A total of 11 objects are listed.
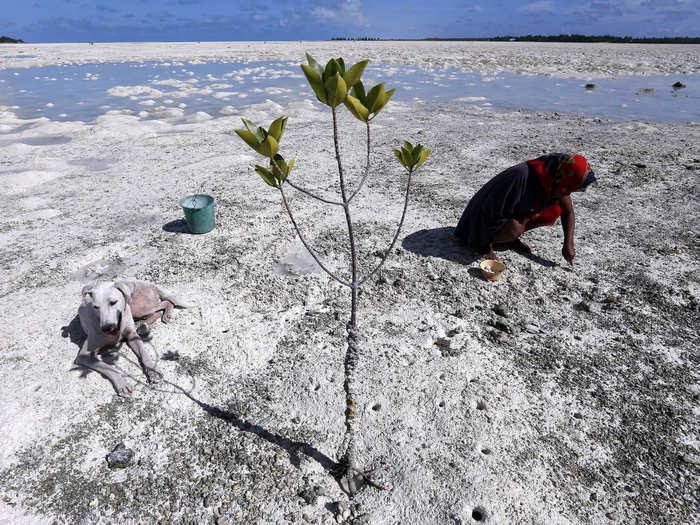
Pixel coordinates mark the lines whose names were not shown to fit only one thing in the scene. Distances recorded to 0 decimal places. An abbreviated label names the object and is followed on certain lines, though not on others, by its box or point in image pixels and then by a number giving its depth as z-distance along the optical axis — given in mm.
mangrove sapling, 1621
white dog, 2900
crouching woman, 4016
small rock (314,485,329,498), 2334
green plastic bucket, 4926
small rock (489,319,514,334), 3600
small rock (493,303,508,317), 3823
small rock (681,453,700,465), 2475
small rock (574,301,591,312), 3871
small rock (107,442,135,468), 2479
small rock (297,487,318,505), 2293
